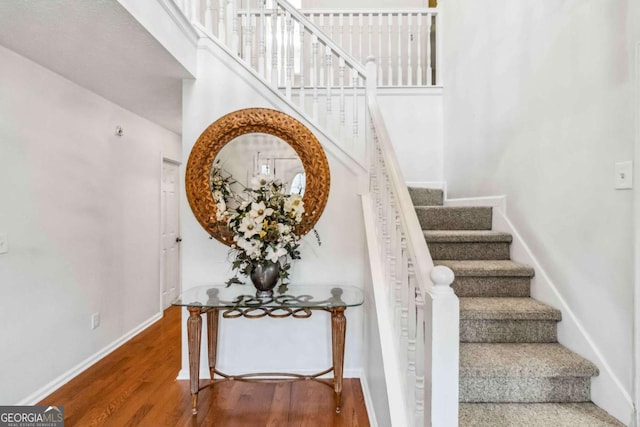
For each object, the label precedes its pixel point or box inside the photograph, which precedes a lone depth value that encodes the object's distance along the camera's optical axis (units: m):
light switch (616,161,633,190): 1.52
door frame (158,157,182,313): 4.17
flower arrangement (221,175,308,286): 2.32
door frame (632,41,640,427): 1.47
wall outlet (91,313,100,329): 2.98
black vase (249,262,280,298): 2.39
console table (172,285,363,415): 2.26
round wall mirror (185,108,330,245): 2.63
